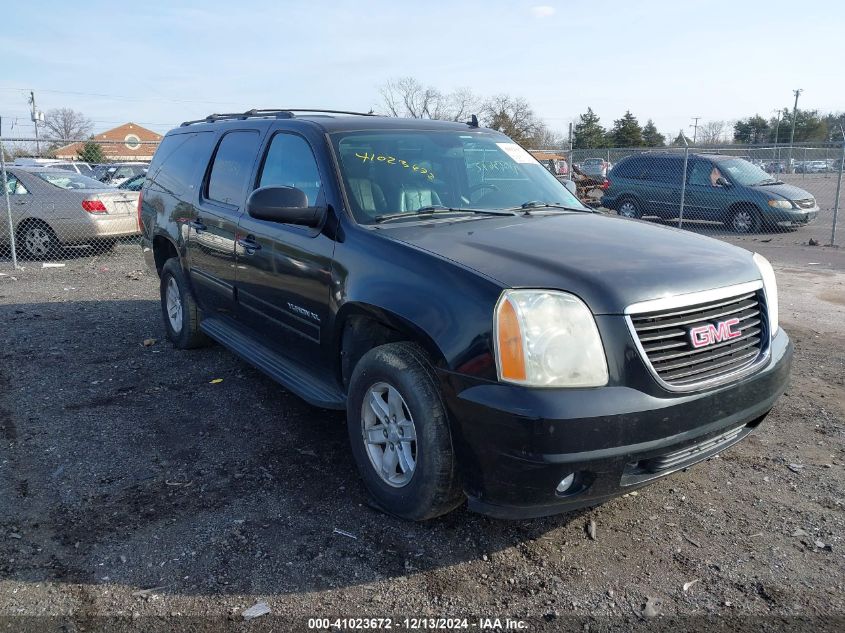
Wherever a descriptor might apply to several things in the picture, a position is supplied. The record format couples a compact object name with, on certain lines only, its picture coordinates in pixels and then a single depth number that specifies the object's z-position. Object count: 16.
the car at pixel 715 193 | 14.36
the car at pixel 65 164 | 19.97
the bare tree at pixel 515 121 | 55.41
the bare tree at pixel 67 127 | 69.88
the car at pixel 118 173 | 20.62
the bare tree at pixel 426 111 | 56.69
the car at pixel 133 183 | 18.42
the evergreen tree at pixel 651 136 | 54.12
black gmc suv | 2.67
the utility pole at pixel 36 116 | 43.92
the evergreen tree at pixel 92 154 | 34.50
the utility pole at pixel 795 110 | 53.42
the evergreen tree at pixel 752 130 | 60.97
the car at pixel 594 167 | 24.93
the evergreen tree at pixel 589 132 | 54.19
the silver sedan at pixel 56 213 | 11.18
